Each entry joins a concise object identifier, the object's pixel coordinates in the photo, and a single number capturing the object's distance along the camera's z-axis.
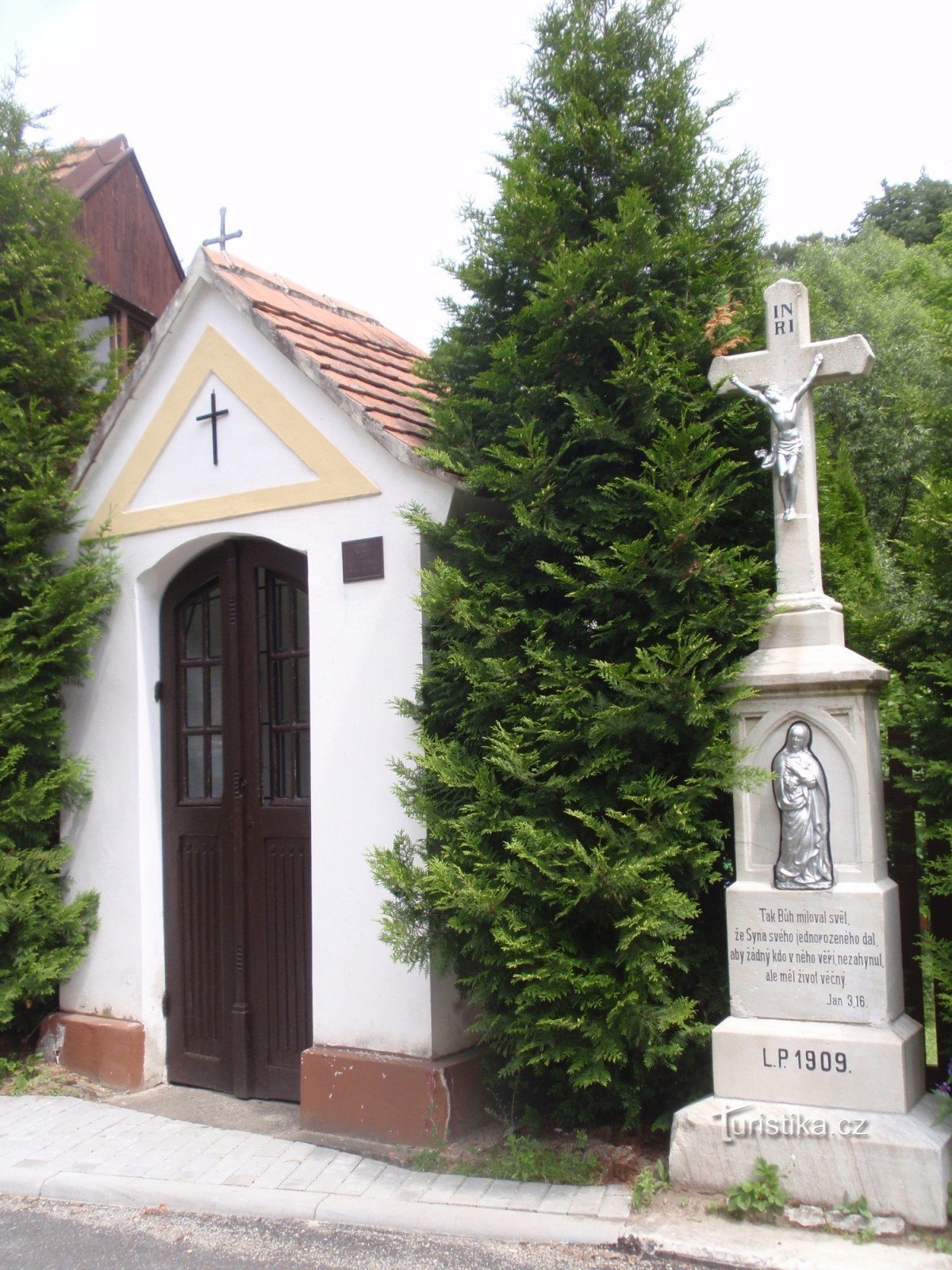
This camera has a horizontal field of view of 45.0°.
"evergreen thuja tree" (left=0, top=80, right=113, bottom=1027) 6.53
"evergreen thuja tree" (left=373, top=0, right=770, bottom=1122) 4.53
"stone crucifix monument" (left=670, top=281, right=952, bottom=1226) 4.18
